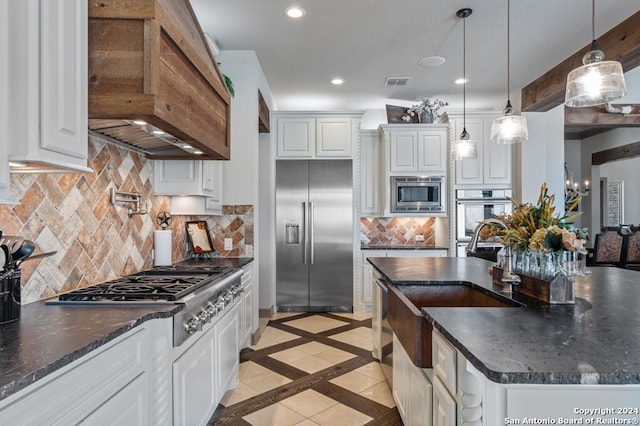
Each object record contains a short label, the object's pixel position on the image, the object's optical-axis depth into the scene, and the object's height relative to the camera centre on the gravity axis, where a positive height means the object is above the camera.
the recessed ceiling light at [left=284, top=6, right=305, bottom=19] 2.98 +1.62
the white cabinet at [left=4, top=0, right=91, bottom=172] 1.16 +0.43
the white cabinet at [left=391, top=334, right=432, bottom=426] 1.65 -0.89
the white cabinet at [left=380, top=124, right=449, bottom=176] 5.05 +0.85
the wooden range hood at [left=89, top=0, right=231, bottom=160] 1.55 +0.64
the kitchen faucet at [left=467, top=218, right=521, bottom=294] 1.88 -0.25
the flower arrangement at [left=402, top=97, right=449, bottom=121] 5.08 +1.43
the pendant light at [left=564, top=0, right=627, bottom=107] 1.81 +0.65
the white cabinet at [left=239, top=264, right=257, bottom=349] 3.17 -0.83
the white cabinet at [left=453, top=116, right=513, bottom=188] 4.98 +0.65
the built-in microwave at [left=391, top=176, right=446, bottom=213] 5.02 +0.27
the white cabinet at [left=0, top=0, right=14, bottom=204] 1.09 +0.33
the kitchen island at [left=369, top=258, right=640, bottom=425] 0.94 -0.38
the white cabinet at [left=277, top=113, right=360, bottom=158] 4.88 +1.02
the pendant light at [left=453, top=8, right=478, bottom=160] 3.05 +0.56
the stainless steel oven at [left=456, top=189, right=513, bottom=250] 4.91 +0.06
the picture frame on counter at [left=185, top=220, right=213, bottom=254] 3.43 -0.20
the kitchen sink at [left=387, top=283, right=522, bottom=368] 1.61 -0.49
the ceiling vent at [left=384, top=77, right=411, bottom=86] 4.53 +1.62
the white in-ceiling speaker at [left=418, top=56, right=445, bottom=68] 3.94 +1.62
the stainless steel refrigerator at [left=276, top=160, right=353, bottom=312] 4.83 -0.21
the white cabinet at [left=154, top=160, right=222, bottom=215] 2.93 +0.28
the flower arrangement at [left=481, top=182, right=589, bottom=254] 1.62 -0.08
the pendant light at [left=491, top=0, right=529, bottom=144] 2.53 +0.58
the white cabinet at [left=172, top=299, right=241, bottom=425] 1.75 -0.84
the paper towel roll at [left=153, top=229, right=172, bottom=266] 2.88 -0.24
